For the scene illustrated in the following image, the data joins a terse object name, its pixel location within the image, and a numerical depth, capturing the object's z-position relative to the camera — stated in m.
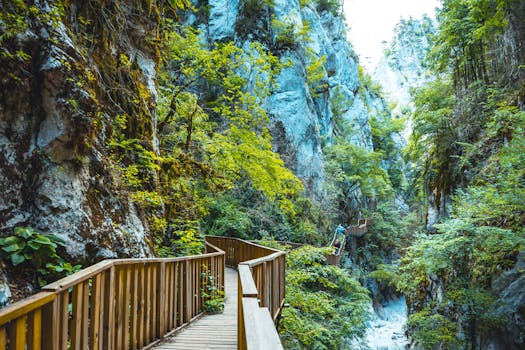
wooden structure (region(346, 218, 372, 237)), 20.88
